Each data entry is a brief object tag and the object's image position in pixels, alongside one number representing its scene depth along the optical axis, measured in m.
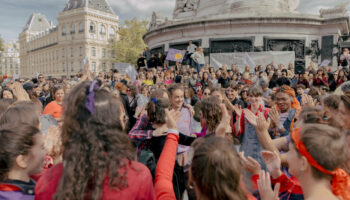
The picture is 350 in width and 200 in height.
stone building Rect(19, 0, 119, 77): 76.91
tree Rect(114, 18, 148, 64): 57.66
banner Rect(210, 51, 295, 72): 13.98
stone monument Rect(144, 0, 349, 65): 14.55
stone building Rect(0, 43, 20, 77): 138.00
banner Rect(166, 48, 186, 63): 14.22
